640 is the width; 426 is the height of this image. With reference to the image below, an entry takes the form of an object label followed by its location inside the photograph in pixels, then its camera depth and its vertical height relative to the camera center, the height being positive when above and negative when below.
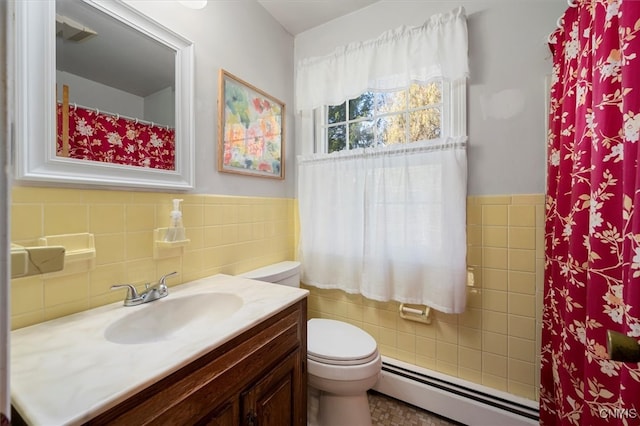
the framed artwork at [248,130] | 1.40 +0.48
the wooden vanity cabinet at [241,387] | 0.59 -0.47
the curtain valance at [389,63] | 1.36 +0.86
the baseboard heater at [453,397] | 1.28 -0.95
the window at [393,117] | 1.46 +0.58
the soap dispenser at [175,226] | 1.12 -0.05
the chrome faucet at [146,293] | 0.98 -0.30
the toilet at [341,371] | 1.21 -0.72
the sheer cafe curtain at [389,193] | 1.36 +0.11
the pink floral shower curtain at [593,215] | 0.61 -0.01
